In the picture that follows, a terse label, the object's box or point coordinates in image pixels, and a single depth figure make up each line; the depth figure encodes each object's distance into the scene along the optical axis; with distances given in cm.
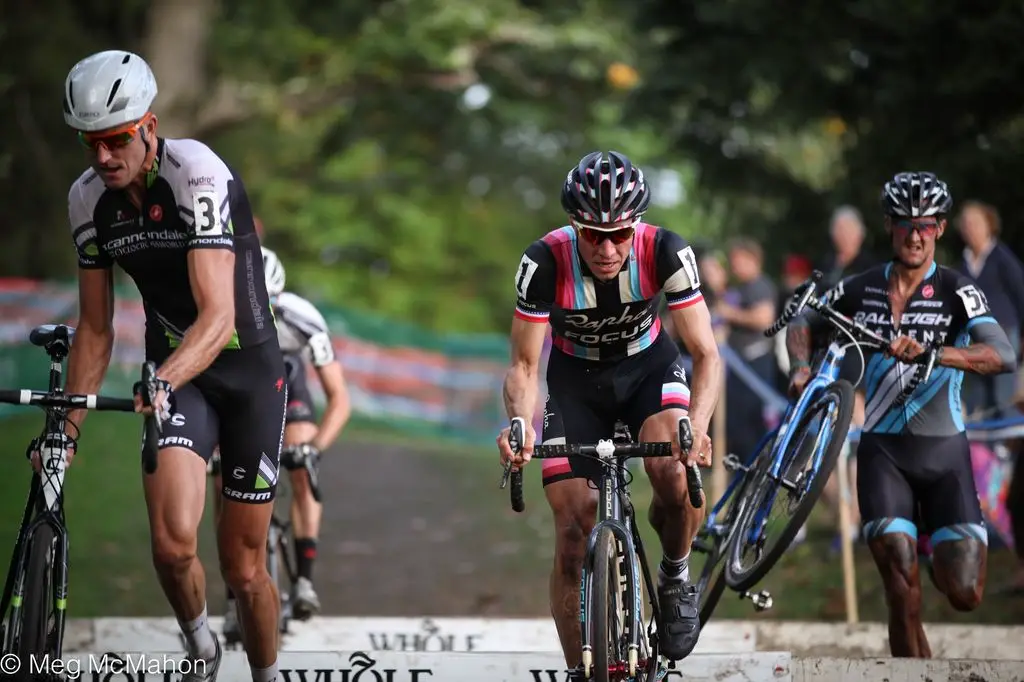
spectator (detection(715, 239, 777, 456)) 2684
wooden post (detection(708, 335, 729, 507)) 2766
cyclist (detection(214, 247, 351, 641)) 1858
